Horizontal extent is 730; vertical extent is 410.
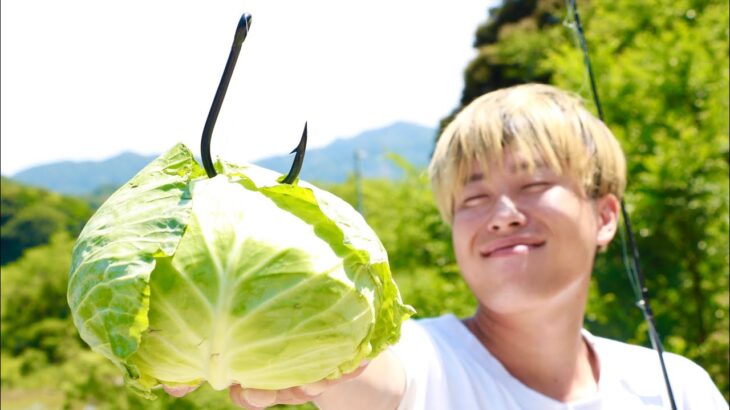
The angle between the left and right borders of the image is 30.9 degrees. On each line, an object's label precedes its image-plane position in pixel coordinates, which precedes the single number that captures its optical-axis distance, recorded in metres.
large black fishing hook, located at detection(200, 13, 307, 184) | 0.81
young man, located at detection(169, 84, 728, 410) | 1.11
